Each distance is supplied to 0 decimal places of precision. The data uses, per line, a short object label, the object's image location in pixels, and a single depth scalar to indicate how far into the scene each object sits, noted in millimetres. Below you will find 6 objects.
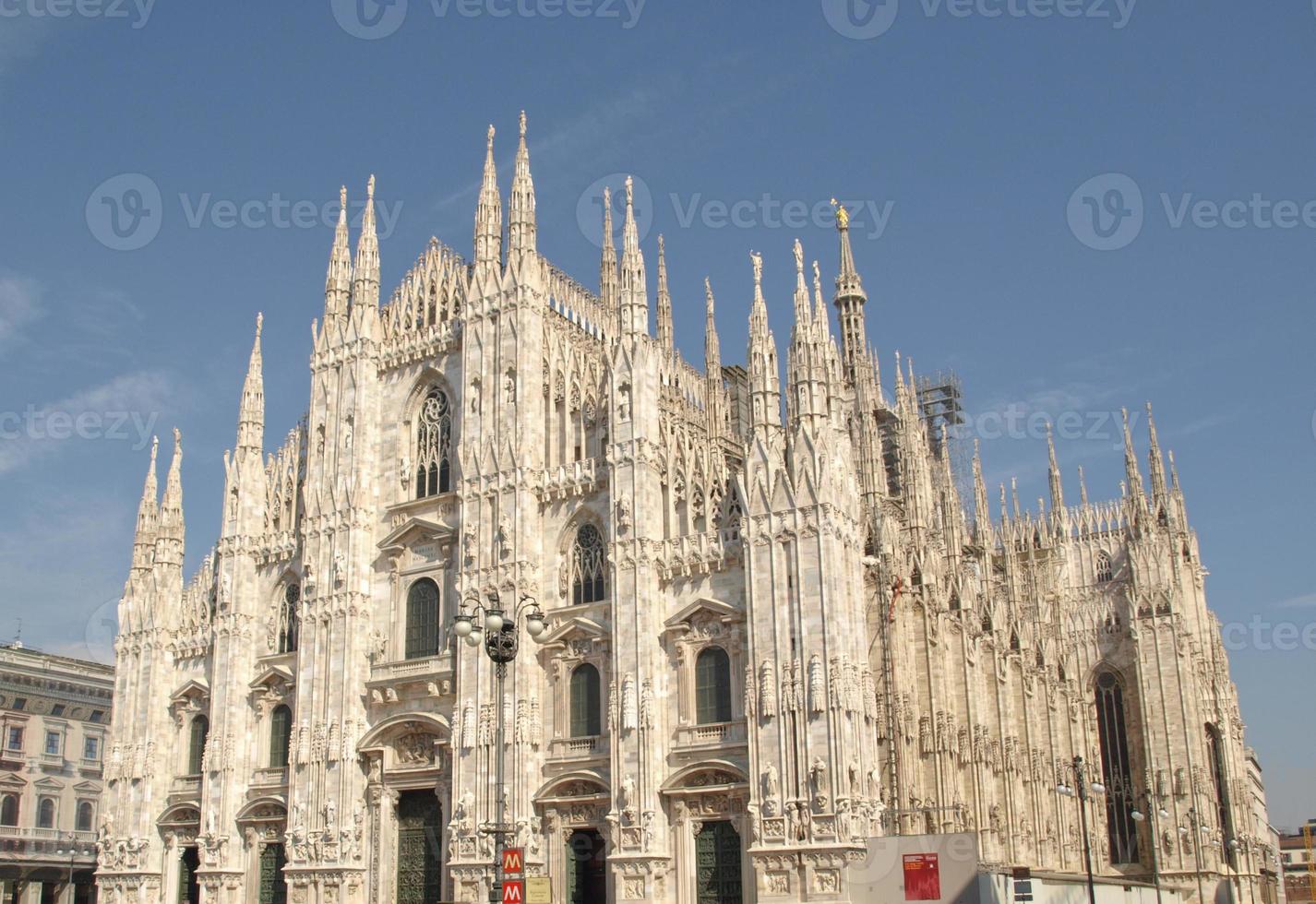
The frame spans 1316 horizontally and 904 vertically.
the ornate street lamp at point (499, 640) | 24625
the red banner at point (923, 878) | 33875
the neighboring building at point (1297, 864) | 137250
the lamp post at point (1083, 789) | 33844
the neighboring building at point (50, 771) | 64938
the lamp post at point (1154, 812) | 59872
